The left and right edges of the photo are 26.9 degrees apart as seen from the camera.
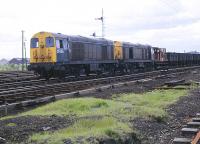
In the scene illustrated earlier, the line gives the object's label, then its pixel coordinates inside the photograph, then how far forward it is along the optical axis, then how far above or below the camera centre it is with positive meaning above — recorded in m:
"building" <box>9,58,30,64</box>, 106.47 -1.06
